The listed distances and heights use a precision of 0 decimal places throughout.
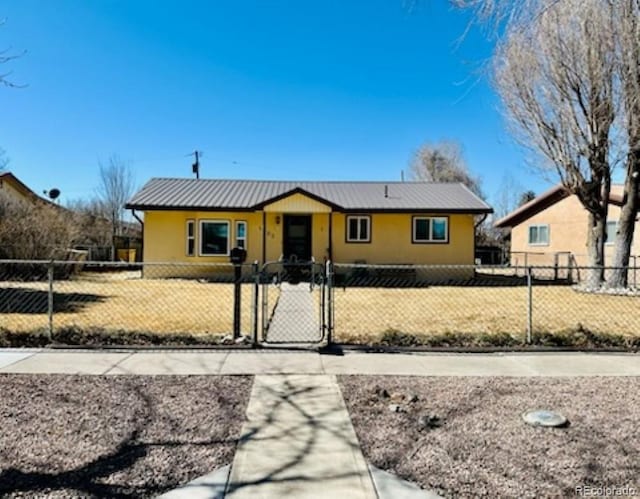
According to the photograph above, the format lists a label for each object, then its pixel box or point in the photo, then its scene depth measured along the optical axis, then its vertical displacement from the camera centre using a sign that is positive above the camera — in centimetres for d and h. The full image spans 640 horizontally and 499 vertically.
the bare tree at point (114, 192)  3165 +439
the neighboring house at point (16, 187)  2427 +383
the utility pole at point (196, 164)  3500 +700
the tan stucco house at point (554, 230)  1969 +154
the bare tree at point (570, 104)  1268 +475
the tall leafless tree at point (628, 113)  746 +359
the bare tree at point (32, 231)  1574 +85
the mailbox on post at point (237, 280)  648 -33
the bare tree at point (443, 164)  4034 +832
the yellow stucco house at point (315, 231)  1788 +105
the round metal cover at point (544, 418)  375 -132
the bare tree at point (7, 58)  502 +215
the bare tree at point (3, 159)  1750 +370
